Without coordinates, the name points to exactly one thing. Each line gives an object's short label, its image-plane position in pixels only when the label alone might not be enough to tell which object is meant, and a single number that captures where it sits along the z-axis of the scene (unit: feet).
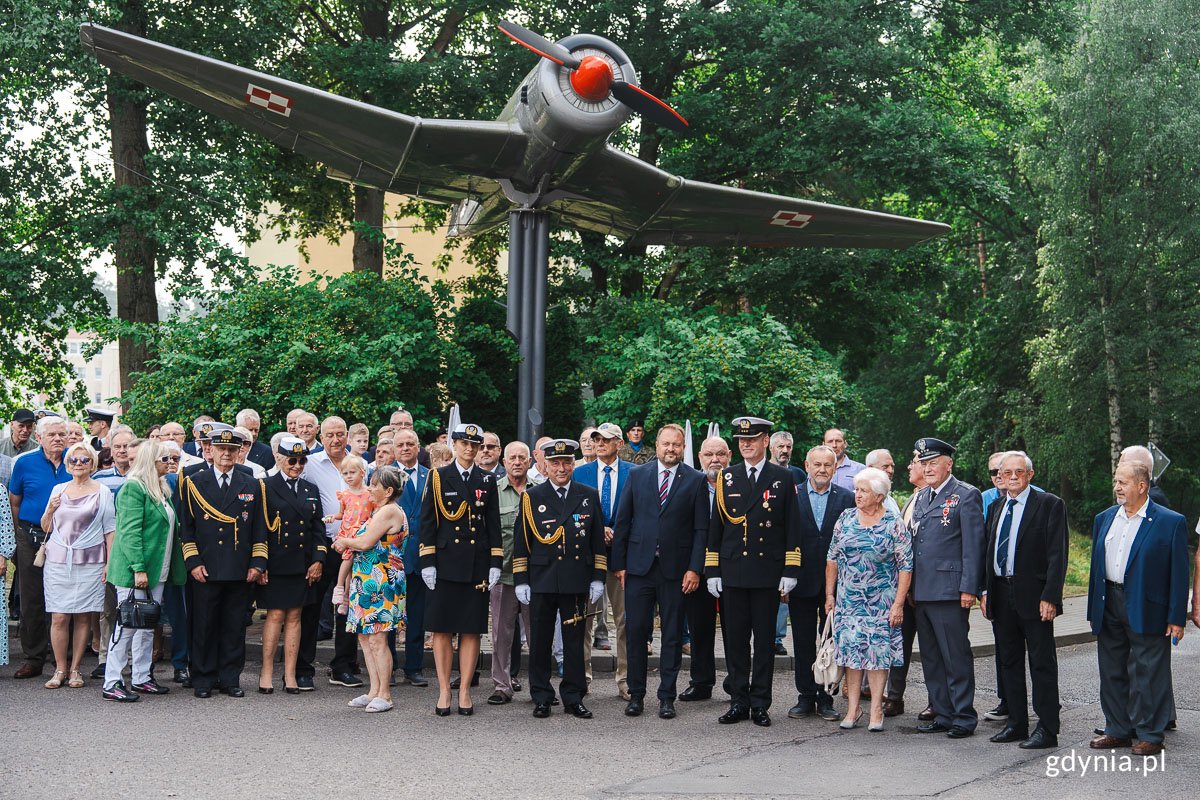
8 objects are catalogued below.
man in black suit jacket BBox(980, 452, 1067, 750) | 23.86
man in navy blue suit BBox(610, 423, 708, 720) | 26.84
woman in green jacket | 27.40
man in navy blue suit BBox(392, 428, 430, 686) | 30.09
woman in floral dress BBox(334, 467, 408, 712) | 26.22
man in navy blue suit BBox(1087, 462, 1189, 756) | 22.72
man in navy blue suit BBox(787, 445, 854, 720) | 26.84
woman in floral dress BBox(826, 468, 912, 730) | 24.81
